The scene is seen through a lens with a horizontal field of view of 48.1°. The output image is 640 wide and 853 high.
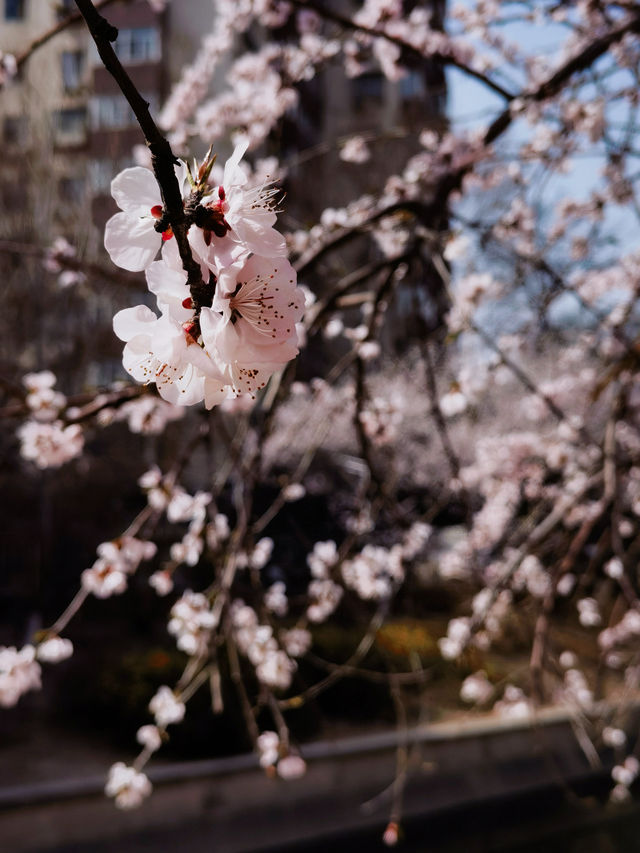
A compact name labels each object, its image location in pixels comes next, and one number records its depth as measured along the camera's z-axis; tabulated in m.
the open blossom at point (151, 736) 1.48
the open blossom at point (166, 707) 0.46
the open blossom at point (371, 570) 2.62
